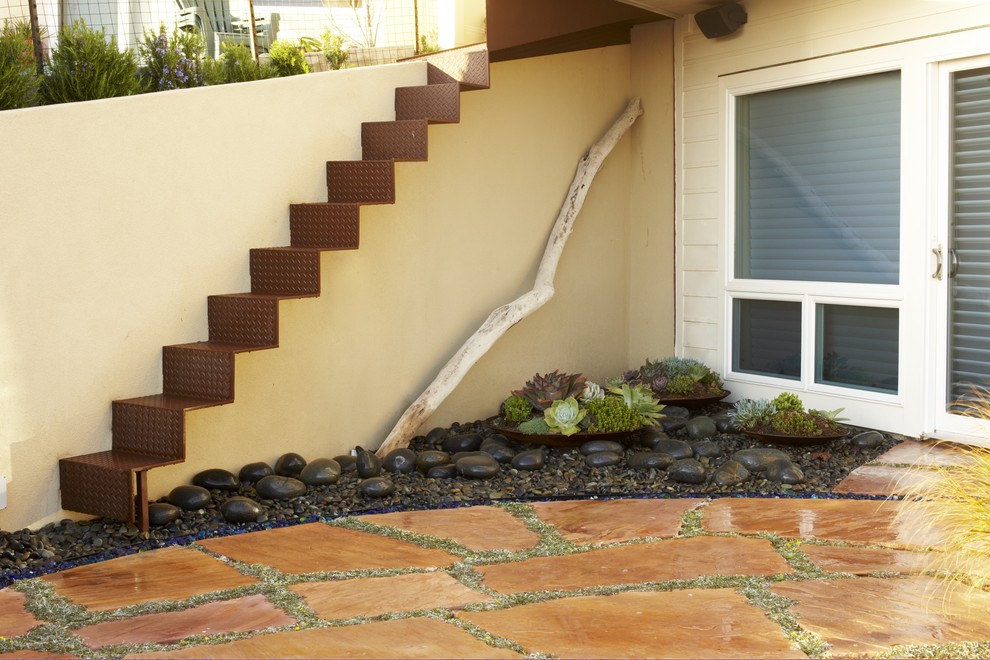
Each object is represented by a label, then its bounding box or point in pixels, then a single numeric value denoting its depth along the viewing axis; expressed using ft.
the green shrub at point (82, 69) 15.58
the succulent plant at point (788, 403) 17.33
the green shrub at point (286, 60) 19.57
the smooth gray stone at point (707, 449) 16.31
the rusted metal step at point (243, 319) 14.35
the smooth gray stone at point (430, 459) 15.92
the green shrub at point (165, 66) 17.56
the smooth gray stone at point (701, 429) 17.76
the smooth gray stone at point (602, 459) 16.03
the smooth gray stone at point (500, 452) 16.58
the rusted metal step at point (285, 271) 14.92
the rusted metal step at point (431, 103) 16.69
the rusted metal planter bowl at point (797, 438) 16.55
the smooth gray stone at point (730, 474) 14.69
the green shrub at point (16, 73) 14.37
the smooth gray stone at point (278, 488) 14.46
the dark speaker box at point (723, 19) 19.22
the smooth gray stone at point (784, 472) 14.76
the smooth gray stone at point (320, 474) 15.23
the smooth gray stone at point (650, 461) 15.57
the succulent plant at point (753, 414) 17.46
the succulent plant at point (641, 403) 17.54
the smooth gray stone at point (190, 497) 14.01
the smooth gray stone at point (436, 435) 17.95
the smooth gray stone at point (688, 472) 14.87
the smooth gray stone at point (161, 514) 13.26
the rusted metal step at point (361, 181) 15.93
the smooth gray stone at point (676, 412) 18.65
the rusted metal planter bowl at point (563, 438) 16.96
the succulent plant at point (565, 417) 16.77
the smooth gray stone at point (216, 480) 14.84
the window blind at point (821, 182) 17.42
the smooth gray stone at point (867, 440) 16.76
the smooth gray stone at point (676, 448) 16.07
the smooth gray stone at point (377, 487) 14.49
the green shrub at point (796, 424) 16.76
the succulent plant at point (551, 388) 17.71
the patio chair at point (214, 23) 19.20
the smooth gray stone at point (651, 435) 17.25
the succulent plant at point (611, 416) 16.98
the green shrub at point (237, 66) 18.71
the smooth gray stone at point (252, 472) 15.40
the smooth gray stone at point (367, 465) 15.80
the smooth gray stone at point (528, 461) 15.93
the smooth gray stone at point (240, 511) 13.48
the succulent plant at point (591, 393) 17.81
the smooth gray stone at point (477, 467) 15.46
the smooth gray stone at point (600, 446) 16.51
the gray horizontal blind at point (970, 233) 15.99
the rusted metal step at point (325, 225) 15.57
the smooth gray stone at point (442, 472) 15.68
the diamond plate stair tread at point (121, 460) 12.80
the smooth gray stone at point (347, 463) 16.29
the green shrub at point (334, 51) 20.54
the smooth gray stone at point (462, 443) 17.49
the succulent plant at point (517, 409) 17.84
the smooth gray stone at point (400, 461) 16.03
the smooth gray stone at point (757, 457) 15.29
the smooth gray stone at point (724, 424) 18.04
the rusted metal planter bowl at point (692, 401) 19.40
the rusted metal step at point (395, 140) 16.19
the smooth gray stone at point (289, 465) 15.96
